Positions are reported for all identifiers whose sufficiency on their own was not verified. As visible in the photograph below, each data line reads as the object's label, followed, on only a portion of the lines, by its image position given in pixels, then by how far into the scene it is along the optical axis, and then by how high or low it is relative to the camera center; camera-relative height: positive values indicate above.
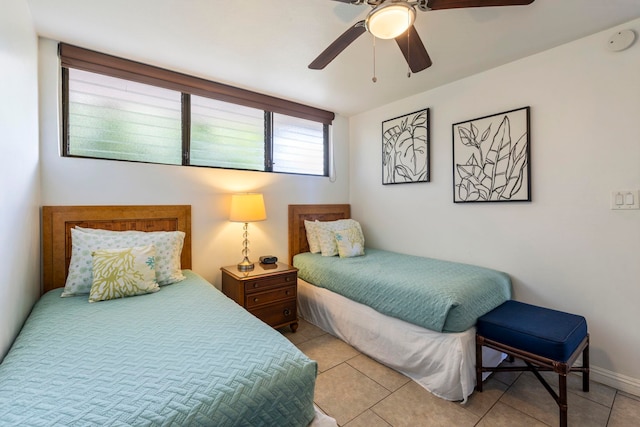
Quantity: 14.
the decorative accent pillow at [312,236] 3.13 -0.26
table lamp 2.54 +0.04
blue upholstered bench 1.52 -0.76
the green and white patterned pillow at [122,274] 1.70 -0.37
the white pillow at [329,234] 2.99 -0.24
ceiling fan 1.29 +0.95
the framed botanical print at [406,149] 2.90 +0.70
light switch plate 1.79 +0.06
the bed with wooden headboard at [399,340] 1.75 -0.95
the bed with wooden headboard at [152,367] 0.83 -0.56
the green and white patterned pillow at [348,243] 2.90 -0.33
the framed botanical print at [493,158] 2.24 +0.45
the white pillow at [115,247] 1.78 -0.24
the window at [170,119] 2.17 +0.89
